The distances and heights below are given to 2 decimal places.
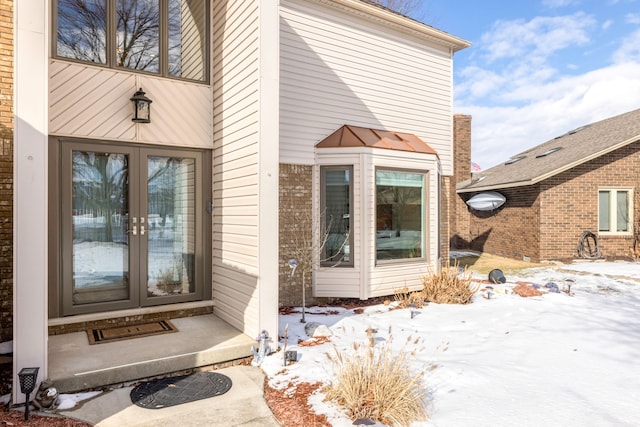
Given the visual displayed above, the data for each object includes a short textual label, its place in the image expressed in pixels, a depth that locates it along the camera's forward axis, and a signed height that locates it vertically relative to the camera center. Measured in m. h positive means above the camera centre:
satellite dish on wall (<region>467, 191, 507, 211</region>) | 13.38 +0.38
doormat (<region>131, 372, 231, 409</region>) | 3.36 -1.64
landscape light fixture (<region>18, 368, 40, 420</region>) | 2.97 -1.31
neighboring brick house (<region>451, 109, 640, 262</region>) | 11.55 +0.30
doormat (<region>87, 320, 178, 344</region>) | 4.39 -1.42
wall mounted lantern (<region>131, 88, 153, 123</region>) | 4.85 +1.31
